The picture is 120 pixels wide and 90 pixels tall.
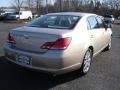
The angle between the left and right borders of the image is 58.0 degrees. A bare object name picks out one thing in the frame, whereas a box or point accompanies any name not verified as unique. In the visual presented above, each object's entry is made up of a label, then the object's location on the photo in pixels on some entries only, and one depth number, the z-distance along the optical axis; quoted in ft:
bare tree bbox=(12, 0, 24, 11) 75.77
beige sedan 7.14
